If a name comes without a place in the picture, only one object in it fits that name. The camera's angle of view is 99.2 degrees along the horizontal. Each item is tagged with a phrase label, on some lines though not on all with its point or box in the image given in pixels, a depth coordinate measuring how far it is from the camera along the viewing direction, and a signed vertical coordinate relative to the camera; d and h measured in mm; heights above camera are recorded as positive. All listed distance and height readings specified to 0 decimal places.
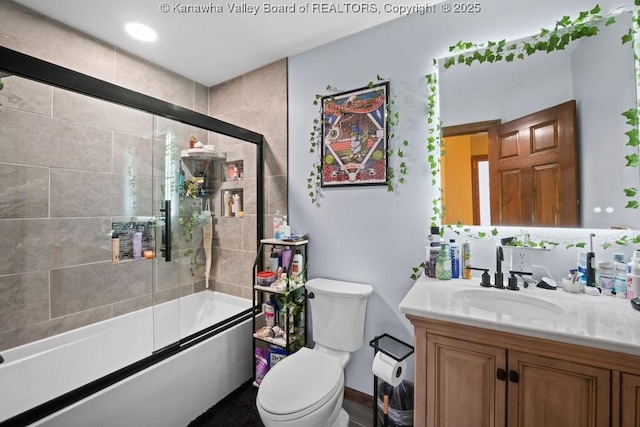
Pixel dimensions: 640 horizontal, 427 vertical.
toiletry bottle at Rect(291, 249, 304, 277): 1963 -355
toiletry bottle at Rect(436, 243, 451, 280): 1474 -270
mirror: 1232 +543
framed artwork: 1796 +544
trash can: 1498 -1085
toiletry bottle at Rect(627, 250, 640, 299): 1104 -254
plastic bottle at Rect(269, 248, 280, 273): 2018 -339
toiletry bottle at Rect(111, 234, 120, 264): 2021 -241
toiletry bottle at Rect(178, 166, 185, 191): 2148 +297
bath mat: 1686 -1283
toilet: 1223 -835
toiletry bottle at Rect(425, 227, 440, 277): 1503 -197
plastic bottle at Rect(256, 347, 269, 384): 1960 -1074
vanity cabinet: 860 -587
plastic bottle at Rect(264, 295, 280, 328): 1991 -706
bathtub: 1334 -898
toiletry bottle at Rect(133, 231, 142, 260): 2094 -220
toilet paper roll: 1358 -785
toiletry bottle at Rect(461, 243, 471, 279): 1483 -252
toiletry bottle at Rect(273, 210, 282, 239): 2058 -62
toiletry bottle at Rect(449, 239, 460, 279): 1500 -248
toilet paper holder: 1447 -802
